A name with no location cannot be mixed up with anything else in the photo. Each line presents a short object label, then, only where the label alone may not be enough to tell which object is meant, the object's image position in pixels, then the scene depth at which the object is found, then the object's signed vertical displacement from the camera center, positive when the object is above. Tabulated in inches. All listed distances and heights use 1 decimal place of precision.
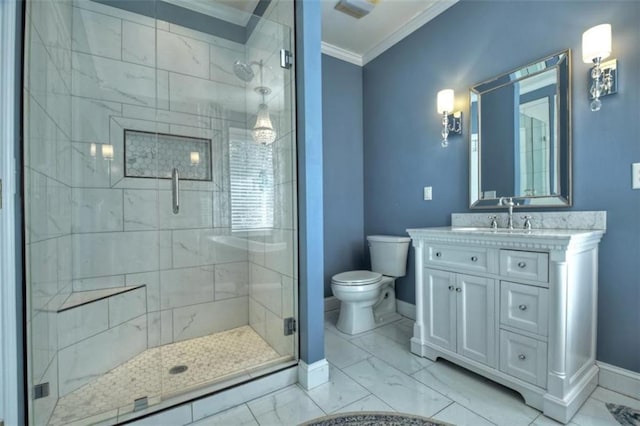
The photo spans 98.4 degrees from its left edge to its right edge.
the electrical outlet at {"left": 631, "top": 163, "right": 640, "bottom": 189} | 52.4 +6.6
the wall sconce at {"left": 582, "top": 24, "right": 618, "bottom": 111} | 52.2 +29.5
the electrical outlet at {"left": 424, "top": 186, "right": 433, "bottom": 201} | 91.3 +6.3
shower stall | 49.3 +3.2
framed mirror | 62.0 +18.8
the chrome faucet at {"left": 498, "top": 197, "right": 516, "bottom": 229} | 68.0 +1.8
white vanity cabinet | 48.5 -19.7
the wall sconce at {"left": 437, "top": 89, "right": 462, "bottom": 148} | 81.9 +29.2
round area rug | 48.3 -37.0
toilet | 83.9 -23.5
